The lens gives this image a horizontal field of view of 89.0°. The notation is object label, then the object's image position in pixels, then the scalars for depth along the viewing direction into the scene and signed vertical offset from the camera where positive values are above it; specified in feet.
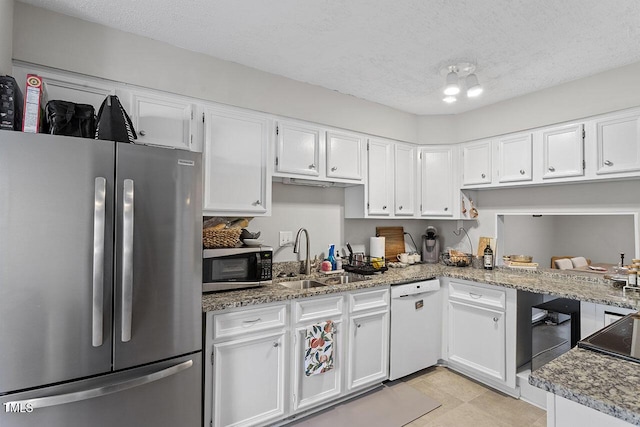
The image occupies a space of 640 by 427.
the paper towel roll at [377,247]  10.82 -0.98
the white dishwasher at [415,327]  8.85 -3.10
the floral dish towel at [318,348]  7.30 -2.99
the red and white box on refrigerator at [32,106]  4.90 +1.66
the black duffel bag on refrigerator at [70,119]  5.15 +1.56
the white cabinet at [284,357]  6.32 -3.06
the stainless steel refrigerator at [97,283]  4.32 -1.00
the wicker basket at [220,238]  7.10 -0.47
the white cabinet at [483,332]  8.35 -3.13
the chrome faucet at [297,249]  9.31 -0.94
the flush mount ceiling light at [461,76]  7.77 +3.44
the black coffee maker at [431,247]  11.84 -1.05
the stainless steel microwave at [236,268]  6.88 -1.13
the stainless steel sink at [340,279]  9.01 -1.76
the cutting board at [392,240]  11.52 -0.81
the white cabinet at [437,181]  11.28 +1.29
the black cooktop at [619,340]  3.50 -1.43
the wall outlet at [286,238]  9.32 -0.61
